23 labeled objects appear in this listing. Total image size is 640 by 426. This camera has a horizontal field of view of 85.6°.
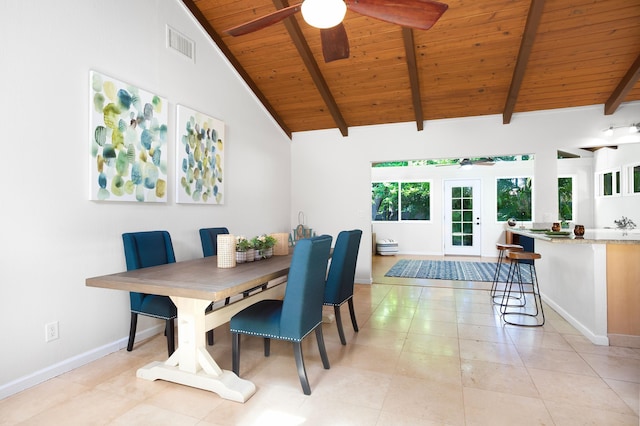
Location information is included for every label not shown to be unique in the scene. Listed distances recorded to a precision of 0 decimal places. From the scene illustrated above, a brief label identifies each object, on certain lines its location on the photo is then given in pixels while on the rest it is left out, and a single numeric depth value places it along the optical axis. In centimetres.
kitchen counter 289
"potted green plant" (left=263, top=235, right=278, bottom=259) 288
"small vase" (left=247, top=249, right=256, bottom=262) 271
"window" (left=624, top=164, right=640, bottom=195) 463
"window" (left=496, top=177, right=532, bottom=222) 844
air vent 345
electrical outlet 236
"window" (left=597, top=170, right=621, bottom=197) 529
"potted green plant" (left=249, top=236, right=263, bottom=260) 276
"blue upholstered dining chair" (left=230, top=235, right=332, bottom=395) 207
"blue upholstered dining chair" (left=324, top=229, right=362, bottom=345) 291
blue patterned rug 596
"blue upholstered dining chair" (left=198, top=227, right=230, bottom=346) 357
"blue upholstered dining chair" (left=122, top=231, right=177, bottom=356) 256
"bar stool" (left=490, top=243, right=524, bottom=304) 427
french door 876
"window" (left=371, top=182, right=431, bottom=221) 919
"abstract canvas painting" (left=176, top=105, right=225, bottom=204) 351
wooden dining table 190
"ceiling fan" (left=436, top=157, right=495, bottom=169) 723
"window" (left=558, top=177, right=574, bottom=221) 736
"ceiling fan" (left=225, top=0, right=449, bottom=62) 199
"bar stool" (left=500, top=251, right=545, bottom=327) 355
